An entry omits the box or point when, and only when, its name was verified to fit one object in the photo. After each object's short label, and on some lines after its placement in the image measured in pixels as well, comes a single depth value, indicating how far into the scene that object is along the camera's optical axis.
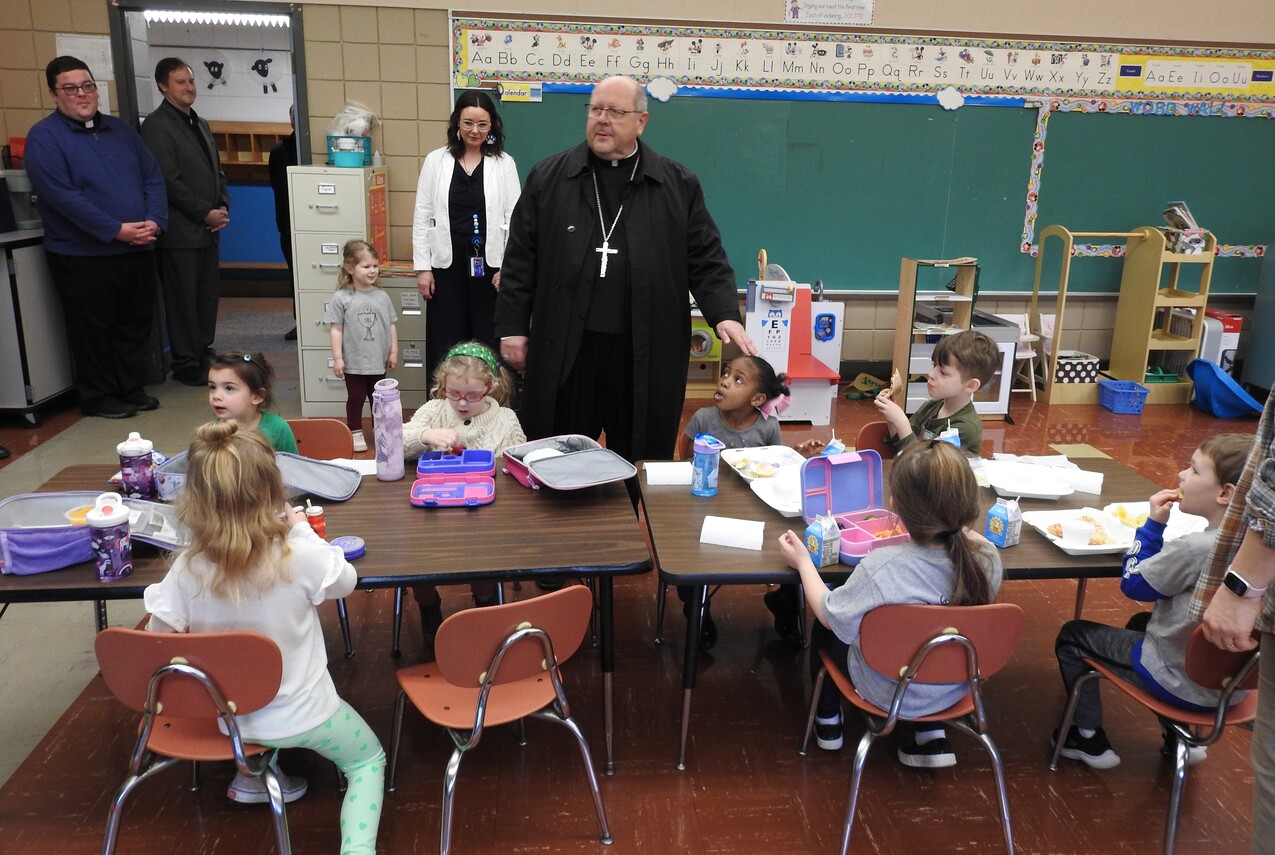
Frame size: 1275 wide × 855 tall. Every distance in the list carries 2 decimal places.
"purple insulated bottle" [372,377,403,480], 2.50
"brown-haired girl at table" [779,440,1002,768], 2.05
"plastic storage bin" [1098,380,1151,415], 6.02
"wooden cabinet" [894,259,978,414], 5.86
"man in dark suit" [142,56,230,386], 5.63
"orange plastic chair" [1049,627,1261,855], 1.99
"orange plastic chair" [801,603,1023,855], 2.02
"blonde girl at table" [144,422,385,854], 1.86
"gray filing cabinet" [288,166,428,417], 5.20
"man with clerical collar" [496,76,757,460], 3.29
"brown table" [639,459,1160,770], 2.18
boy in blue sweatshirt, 2.09
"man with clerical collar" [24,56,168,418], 4.96
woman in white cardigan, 4.76
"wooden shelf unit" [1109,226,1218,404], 6.05
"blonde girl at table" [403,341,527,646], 2.96
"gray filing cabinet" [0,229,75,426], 4.93
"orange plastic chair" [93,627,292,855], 1.81
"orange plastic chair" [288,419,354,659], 2.99
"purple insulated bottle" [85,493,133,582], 2.04
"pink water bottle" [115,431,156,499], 2.38
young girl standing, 4.70
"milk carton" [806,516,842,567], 2.21
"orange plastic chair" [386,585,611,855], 1.94
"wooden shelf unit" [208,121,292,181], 9.47
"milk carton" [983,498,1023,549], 2.34
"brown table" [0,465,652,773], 2.06
